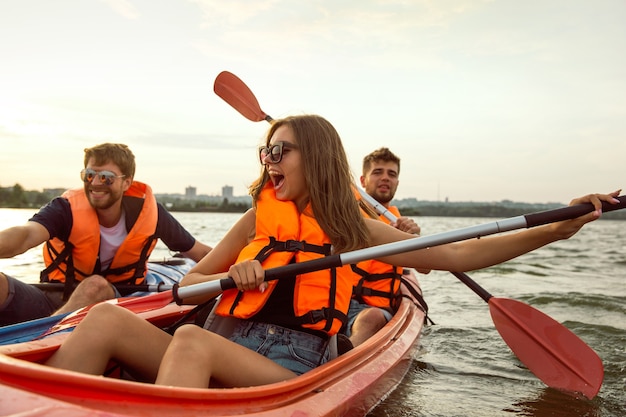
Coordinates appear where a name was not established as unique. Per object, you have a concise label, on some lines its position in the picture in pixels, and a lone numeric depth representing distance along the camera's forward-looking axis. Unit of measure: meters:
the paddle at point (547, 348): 3.59
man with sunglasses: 3.77
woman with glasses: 2.14
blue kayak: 2.91
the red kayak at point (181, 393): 1.57
